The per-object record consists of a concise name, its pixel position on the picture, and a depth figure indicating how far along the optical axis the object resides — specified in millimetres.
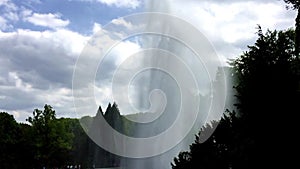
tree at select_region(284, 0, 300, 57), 21478
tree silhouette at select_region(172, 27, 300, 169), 14812
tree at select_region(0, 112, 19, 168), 77031
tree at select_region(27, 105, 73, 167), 70025
